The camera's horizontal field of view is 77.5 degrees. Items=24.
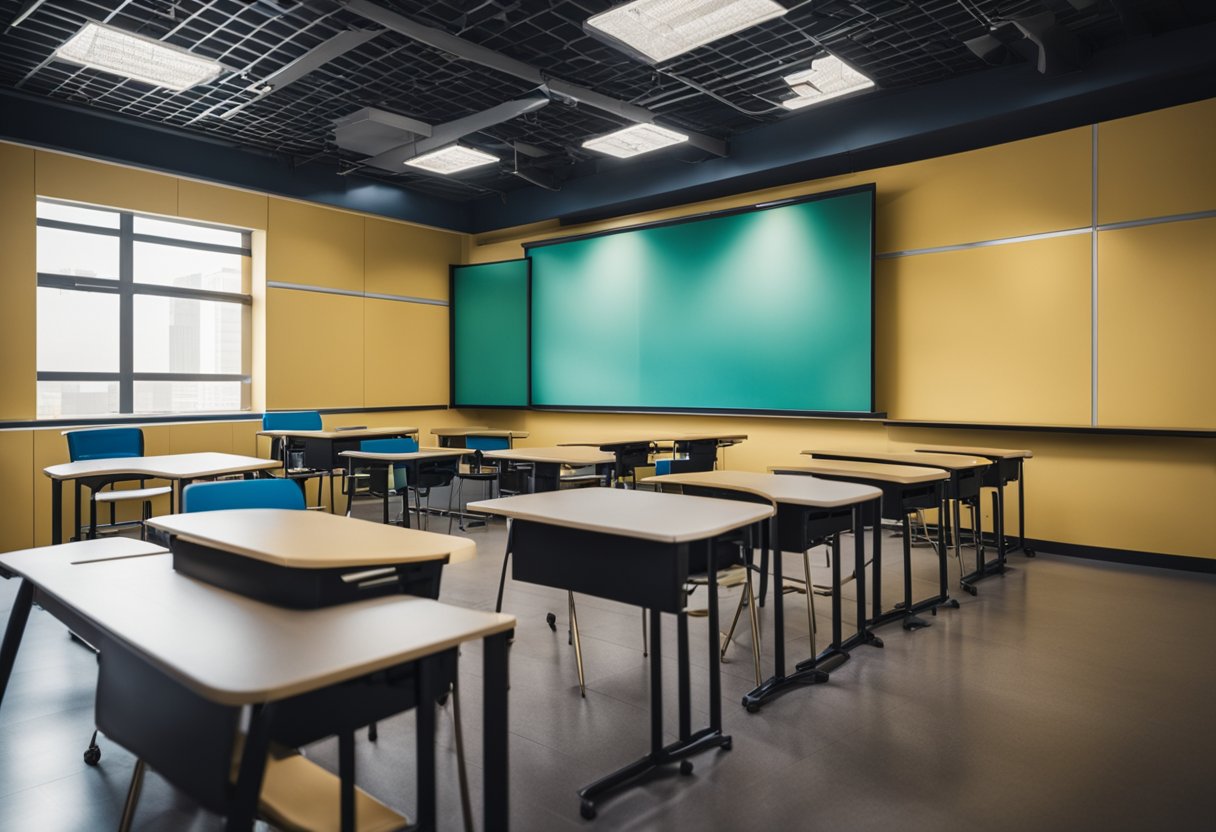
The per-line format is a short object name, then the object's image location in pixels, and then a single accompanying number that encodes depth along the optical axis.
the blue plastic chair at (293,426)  6.86
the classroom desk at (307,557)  1.82
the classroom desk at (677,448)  6.71
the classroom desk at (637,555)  2.35
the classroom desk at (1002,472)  5.17
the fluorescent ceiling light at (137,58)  4.75
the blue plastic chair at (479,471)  7.13
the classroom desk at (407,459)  5.69
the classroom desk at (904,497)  3.94
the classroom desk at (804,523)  3.09
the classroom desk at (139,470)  4.31
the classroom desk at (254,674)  1.35
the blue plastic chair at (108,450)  5.09
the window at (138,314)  6.49
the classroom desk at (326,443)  6.47
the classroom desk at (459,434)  7.79
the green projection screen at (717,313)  6.62
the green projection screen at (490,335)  9.20
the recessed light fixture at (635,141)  6.46
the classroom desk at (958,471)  4.49
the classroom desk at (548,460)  5.32
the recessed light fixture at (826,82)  5.48
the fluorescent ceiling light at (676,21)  4.23
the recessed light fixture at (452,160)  7.05
